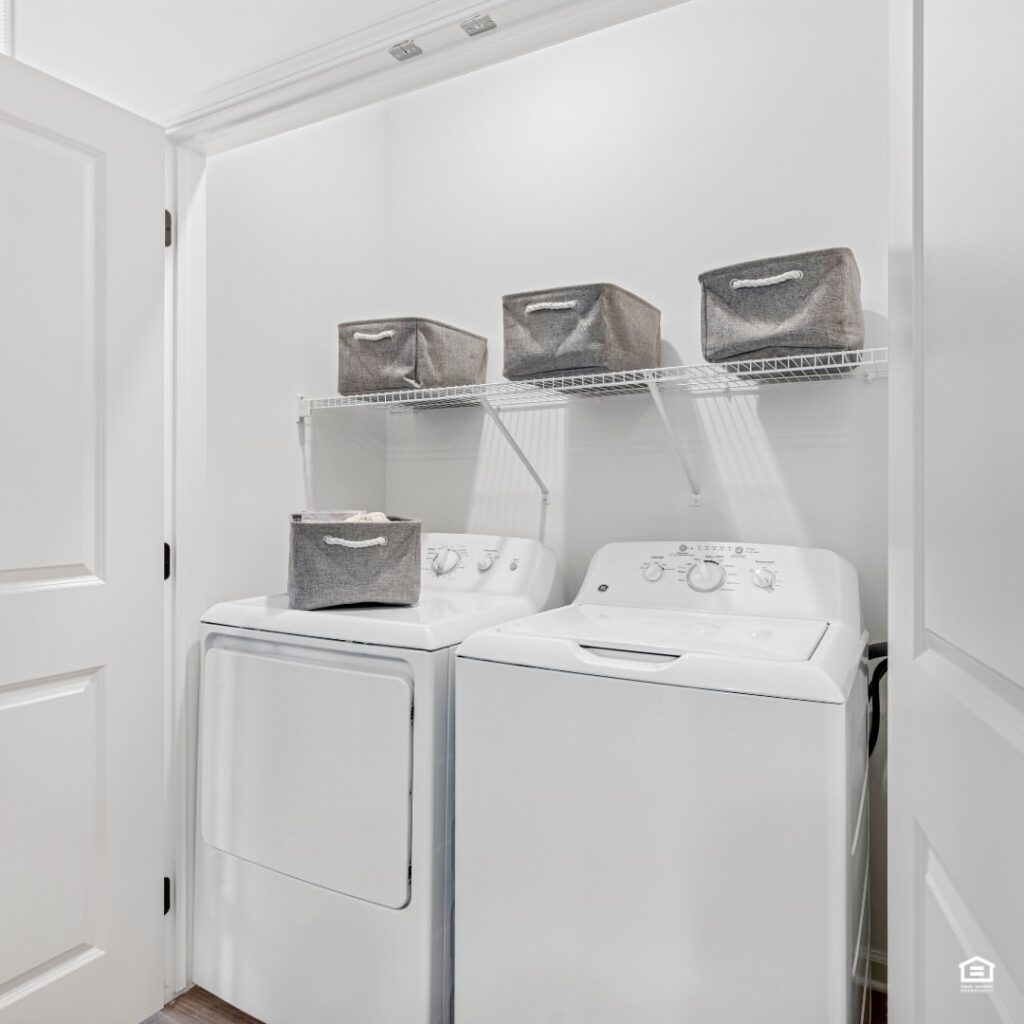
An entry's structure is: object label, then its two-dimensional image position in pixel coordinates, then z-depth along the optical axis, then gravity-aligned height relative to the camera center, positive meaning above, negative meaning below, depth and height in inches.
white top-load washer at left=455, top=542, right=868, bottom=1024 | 45.6 -20.1
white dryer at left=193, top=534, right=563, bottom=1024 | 59.1 -24.4
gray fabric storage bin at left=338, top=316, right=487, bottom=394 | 81.1 +17.3
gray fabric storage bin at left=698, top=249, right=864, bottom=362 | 61.9 +17.3
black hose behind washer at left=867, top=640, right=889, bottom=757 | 68.8 -15.4
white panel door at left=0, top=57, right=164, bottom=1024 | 57.9 -3.4
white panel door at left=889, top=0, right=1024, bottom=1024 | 21.2 -0.1
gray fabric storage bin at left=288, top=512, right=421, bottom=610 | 66.9 -4.4
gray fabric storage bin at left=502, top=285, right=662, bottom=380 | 69.4 +17.2
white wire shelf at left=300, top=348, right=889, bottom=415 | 68.4 +13.2
